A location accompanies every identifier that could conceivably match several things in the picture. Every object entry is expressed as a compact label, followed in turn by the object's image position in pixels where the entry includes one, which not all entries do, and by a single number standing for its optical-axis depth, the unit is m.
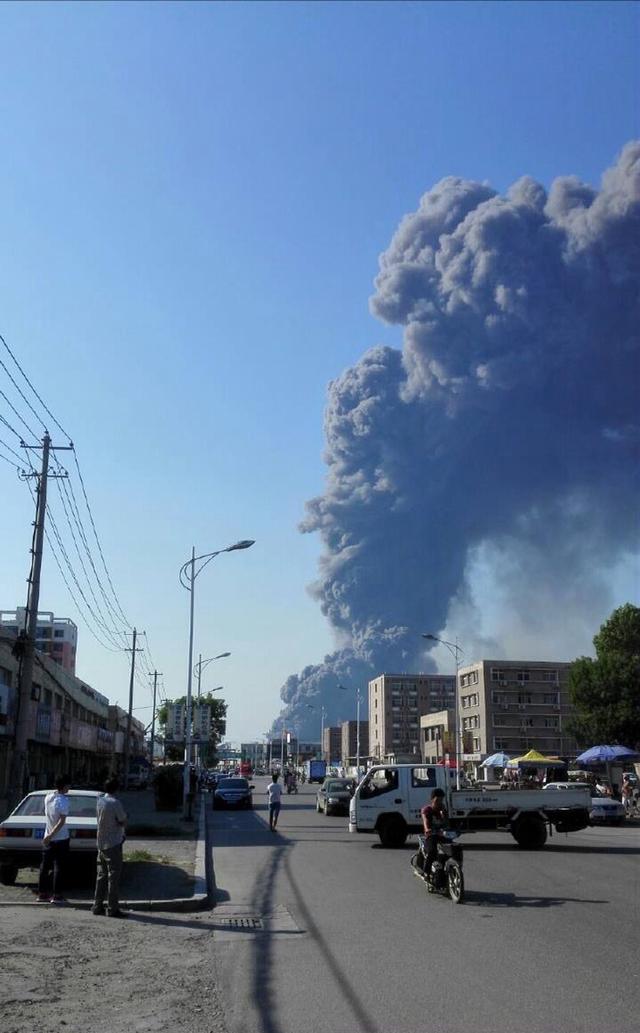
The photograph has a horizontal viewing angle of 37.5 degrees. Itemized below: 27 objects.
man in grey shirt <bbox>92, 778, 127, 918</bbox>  12.20
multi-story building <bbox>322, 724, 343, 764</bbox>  190.50
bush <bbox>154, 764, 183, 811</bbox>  41.22
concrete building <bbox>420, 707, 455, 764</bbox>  115.81
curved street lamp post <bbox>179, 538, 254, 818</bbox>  33.53
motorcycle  13.59
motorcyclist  14.31
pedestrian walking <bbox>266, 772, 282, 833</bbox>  30.50
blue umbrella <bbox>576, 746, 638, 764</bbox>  47.59
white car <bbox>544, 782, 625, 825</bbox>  37.22
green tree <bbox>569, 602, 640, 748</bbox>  61.16
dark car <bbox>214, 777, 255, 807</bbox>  46.16
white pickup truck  22.62
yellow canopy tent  54.91
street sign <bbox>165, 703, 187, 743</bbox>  41.39
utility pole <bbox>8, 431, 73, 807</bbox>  21.88
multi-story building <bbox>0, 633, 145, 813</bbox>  41.21
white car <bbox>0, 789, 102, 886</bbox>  14.52
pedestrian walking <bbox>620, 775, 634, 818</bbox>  43.93
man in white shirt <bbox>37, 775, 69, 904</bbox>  13.06
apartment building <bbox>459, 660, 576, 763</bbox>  102.12
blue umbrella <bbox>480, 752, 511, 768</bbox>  56.73
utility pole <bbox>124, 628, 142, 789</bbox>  58.92
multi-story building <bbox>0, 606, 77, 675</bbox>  125.38
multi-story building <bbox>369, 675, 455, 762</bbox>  139.88
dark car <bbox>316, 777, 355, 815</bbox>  40.25
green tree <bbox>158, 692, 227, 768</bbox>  110.44
